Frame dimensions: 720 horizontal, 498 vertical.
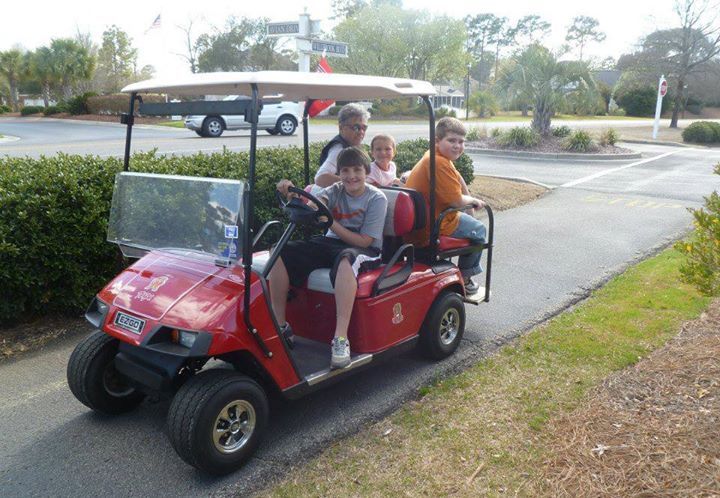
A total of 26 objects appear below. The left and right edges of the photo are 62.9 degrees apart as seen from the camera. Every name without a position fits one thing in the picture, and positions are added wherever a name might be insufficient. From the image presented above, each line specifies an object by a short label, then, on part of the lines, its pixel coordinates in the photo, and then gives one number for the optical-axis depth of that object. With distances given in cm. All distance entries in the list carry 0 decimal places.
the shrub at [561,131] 1933
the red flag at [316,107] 503
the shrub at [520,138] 1831
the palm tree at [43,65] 4025
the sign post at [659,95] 2473
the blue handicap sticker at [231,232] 299
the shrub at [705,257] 368
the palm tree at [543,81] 1847
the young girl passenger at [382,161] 480
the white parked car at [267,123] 1992
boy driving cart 347
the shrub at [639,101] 4784
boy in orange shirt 427
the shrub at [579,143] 1784
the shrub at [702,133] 2419
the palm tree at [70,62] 4019
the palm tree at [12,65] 4338
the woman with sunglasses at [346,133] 448
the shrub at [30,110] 3509
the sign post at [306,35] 978
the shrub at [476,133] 1999
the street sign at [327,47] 976
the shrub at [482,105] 4269
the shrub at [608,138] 1890
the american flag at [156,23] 1586
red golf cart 293
